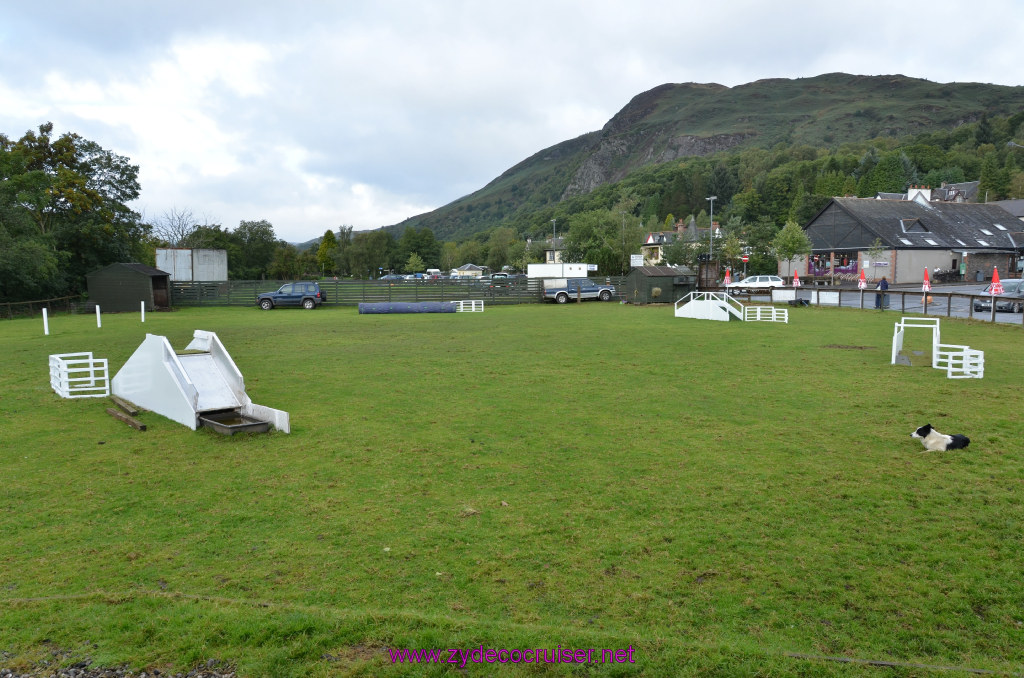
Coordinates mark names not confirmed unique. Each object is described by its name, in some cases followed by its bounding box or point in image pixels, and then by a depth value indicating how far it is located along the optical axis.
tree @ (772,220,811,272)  59.00
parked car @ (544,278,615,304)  40.75
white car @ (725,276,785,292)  42.84
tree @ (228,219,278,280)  84.31
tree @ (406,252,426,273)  117.88
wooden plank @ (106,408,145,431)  8.52
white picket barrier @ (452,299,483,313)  33.89
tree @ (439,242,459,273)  143.00
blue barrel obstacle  32.31
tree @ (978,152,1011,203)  102.44
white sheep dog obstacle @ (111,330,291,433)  8.68
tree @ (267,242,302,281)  87.19
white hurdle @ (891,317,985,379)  11.52
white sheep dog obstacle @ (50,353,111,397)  10.58
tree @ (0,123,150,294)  34.38
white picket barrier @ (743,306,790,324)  24.09
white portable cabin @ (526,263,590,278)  47.19
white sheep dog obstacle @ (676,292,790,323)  24.77
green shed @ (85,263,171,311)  33.69
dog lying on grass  7.05
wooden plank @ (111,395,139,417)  9.34
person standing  28.80
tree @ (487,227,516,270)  122.12
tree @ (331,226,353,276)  108.75
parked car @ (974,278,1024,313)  24.81
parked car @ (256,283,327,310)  37.22
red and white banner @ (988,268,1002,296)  24.50
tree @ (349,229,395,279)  109.06
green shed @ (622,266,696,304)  35.66
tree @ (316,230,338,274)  112.06
